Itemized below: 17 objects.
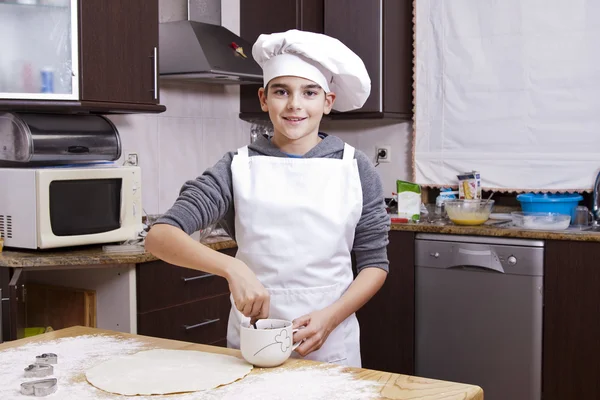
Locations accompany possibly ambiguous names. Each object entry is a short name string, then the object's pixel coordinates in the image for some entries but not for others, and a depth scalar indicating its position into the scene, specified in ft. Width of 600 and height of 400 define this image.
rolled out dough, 4.08
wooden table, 3.98
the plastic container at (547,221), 10.41
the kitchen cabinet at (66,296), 8.15
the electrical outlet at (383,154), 13.29
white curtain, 11.27
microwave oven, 8.70
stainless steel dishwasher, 10.25
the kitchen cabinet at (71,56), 9.21
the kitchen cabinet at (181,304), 8.93
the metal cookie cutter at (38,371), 4.29
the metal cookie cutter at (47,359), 4.45
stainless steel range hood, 10.79
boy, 5.75
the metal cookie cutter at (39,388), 3.97
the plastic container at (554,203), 11.23
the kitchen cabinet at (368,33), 12.22
